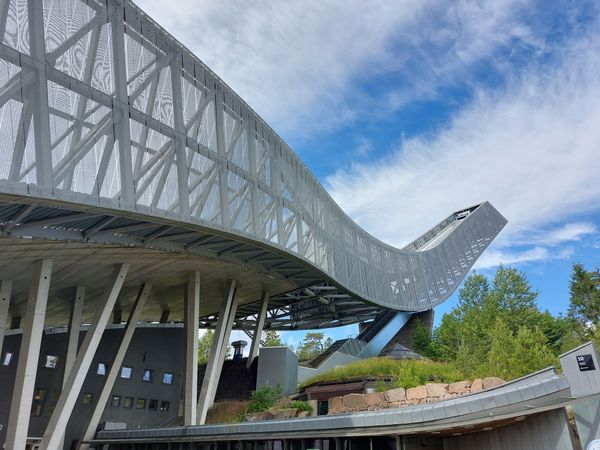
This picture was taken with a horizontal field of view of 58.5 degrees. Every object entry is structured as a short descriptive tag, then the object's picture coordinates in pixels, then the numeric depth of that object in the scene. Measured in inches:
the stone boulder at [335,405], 1214.4
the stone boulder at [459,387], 1061.1
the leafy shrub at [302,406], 1333.7
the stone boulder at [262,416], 1262.3
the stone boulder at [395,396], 1103.0
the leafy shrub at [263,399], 1478.8
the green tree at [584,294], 2293.9
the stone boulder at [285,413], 1254.3
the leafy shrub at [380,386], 1334.9
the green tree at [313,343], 4065.0
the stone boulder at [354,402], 1156.5
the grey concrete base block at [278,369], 1795.0
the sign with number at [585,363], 455.2
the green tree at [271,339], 3860.7
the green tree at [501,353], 1305.4
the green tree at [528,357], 1268.5
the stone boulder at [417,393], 1097.6
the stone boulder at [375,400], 1120.4
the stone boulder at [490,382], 1037.2
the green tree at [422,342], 2137.7
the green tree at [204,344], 3462.1
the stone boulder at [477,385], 1042.4
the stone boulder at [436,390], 1072.8
